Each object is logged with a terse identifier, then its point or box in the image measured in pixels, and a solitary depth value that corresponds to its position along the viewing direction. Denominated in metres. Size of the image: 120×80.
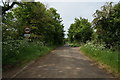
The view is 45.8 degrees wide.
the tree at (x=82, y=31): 45.91
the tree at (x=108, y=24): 14.47
